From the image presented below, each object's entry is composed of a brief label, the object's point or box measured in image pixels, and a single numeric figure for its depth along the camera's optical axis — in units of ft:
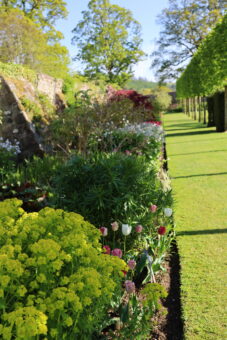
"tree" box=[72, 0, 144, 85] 131.44
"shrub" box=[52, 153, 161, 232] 11.86
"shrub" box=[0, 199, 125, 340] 5.61
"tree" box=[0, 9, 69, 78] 57.47
